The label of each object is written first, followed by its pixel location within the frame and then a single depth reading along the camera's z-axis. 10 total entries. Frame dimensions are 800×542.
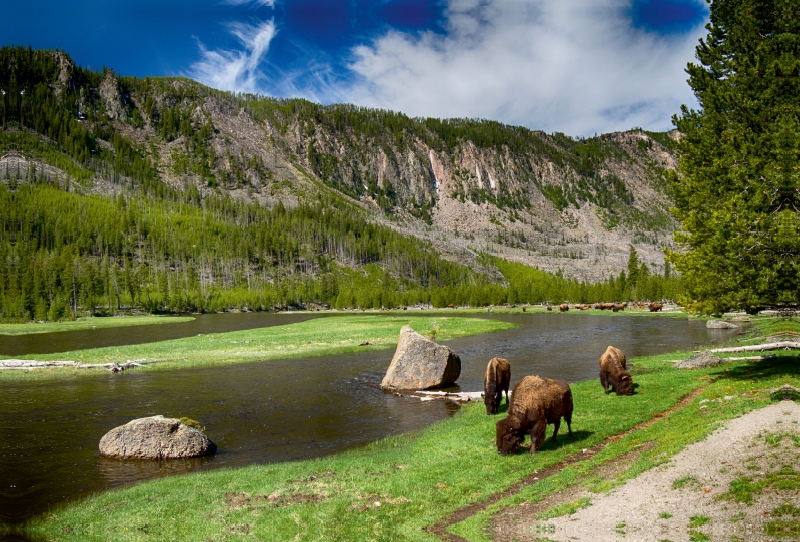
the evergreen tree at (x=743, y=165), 20.45
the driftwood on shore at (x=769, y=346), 36.28
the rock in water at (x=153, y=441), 20.27
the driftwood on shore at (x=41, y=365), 42.94
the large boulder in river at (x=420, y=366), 34.12
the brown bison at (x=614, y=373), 26.64
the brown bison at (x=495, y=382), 25.33
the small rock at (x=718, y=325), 71.19
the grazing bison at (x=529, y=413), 17.75
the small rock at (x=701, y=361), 33.50
